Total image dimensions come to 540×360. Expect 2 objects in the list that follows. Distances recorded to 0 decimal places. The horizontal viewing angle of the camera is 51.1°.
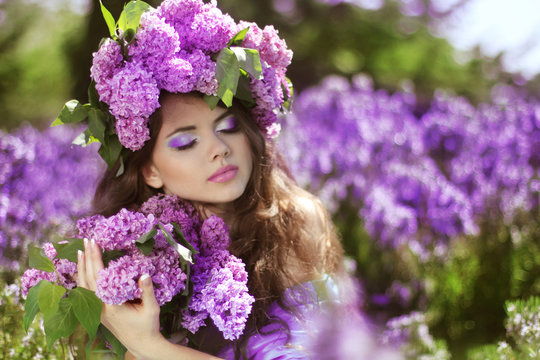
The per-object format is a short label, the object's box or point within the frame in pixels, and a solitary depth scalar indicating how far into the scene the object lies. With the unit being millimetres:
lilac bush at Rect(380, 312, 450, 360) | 2551
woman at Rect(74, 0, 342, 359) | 1638
